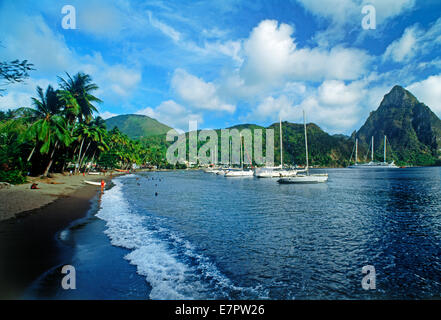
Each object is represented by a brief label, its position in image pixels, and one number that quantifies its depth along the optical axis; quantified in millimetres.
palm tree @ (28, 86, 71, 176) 34500
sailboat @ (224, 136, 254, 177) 79188
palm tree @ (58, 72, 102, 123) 48781
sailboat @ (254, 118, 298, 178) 66694
